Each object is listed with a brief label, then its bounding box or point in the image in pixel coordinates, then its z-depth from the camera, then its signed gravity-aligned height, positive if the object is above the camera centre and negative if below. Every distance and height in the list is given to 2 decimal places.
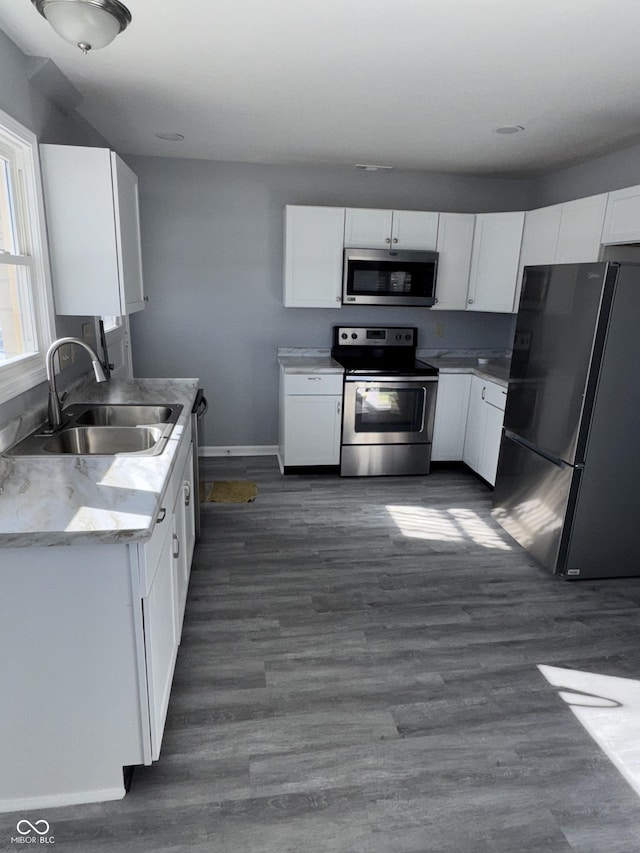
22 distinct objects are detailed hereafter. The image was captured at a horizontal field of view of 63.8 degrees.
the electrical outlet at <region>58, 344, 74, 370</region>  2.62 -0.34
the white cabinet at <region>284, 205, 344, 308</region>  3.95 +0.30
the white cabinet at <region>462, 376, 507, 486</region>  3.82 -0.95
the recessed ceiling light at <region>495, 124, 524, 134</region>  2.95 +0.99
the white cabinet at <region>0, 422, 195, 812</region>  1.35 -1.02
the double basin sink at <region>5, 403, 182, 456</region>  2.04 -0.61
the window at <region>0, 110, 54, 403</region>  2.15 +0.08
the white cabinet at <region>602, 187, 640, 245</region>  2.75 +0.48
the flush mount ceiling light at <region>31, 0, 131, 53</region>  1.50 +0.78
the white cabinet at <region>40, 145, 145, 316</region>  2.33 +0.27
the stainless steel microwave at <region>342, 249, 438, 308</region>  4.01 +0.17
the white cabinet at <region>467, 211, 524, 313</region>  3.94 +0.32
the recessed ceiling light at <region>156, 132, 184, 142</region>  3.33 +0.98
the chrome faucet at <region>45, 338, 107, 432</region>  2.01 -0.35
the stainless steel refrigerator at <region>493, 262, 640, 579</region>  2.50 -0.58
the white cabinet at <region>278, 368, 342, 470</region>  4.03 -0.94
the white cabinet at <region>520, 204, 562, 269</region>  3.49 +0.47
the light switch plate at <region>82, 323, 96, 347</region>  2.95 -0.26
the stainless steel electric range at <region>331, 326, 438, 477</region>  4.07 -0.93
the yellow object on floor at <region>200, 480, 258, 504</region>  3.70 -1.43
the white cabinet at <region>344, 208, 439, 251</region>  3.99 +0.54
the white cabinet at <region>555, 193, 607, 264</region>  3.04 +0.46
